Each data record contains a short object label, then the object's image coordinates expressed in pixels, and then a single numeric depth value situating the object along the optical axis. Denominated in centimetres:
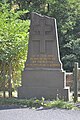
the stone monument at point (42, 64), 1170
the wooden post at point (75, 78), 1129
